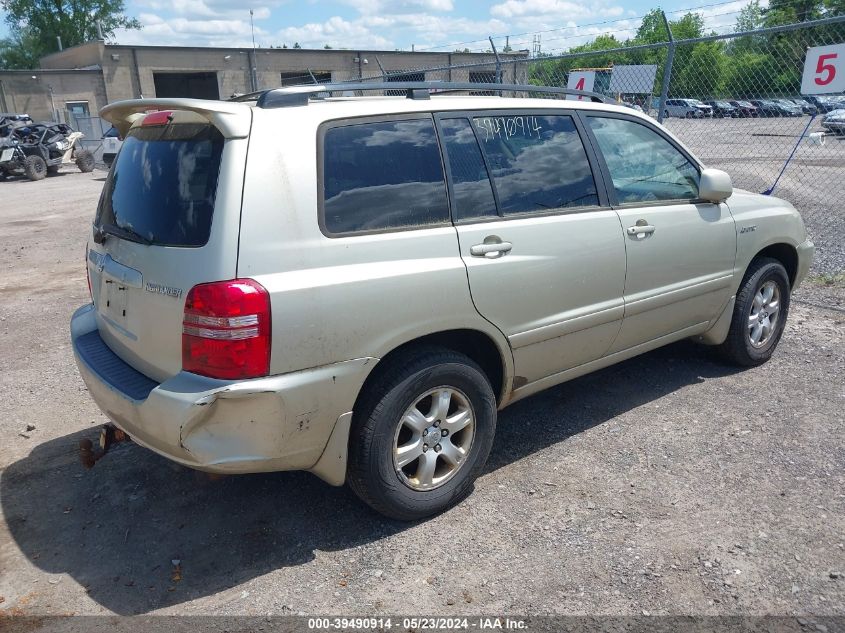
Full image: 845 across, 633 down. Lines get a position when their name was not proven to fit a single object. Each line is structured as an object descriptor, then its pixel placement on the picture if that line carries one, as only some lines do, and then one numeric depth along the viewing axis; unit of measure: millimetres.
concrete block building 38656
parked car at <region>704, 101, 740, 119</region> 17152
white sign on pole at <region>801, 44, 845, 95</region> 6688
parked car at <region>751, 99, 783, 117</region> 16139
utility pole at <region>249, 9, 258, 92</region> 40438
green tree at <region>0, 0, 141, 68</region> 66125
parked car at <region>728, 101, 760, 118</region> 16025
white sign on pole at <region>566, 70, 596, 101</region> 10013
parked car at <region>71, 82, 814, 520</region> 2725
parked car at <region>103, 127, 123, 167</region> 22172
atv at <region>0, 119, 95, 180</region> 21516
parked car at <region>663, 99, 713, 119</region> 16720
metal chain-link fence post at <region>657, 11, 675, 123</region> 7422
